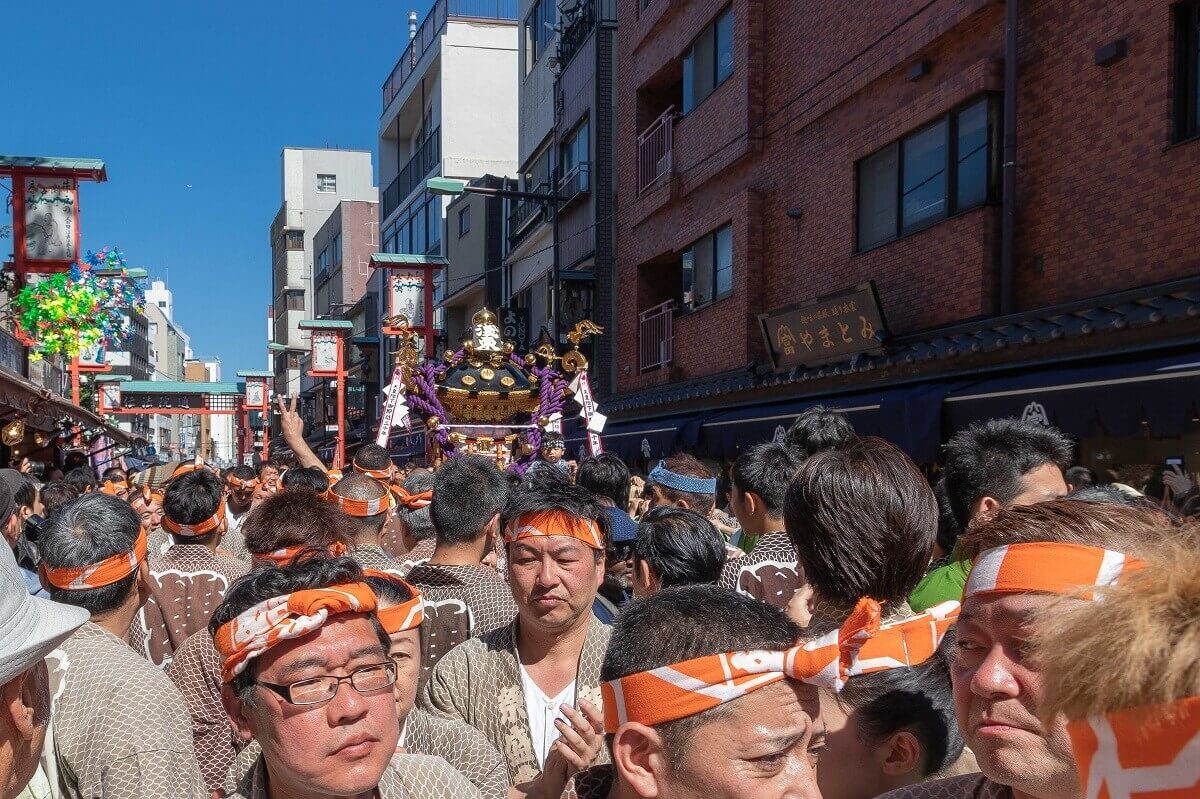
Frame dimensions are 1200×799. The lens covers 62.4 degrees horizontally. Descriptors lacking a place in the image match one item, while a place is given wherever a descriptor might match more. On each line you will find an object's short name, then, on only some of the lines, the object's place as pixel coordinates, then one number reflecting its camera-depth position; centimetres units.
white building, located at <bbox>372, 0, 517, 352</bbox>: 3284
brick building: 780
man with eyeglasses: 202
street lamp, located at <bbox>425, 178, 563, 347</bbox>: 1975
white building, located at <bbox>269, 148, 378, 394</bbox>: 6144
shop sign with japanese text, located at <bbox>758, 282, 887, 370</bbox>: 1091
